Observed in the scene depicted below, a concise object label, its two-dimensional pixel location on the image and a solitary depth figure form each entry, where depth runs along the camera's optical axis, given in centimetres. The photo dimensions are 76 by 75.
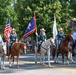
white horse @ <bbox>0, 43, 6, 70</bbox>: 1888
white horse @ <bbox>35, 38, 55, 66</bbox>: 2039
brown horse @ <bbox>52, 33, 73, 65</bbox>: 2147
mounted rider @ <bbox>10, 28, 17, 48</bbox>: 2019
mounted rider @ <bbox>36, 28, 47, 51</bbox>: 2108
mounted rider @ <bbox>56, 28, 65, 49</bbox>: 2217
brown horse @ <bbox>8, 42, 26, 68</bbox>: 1950
